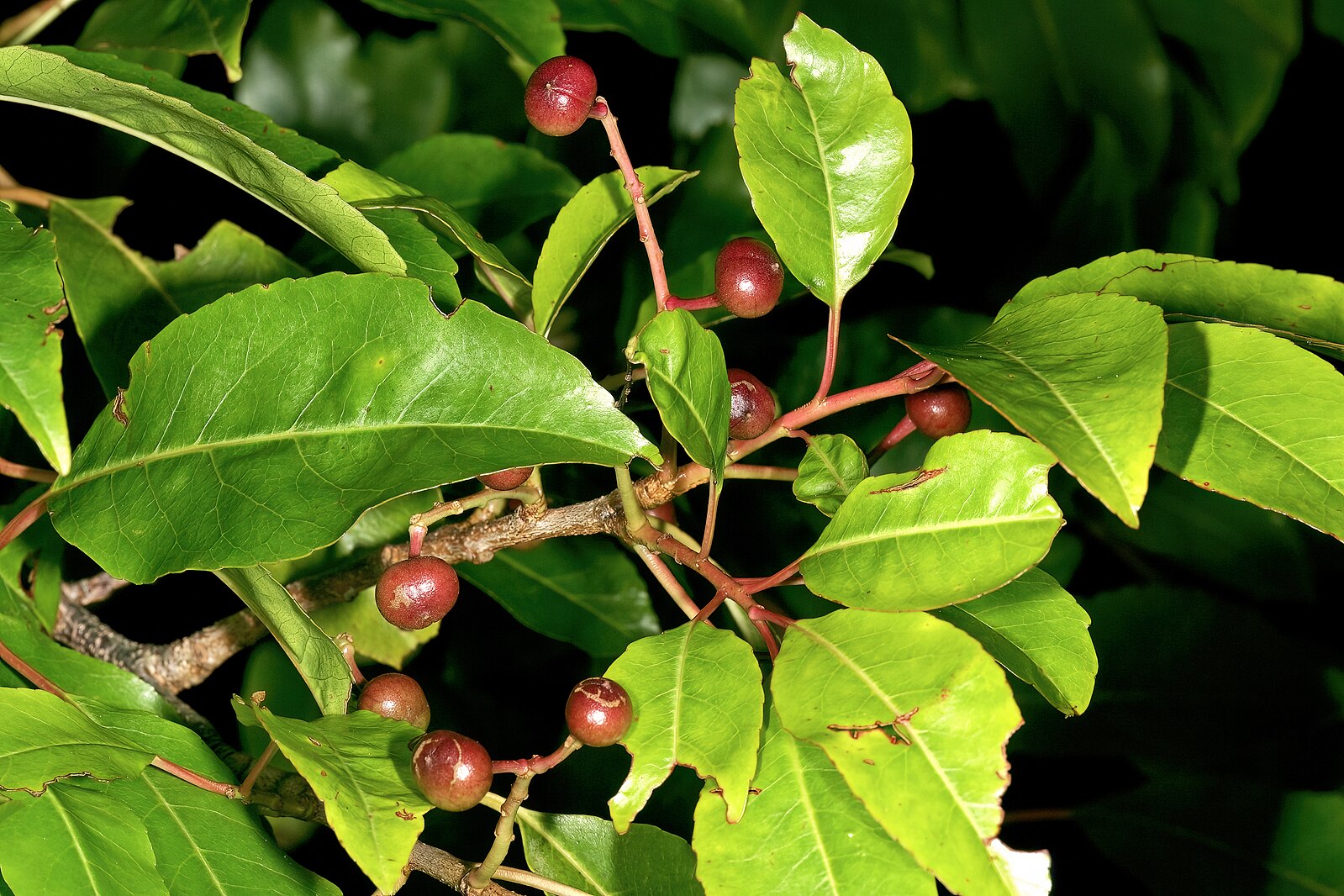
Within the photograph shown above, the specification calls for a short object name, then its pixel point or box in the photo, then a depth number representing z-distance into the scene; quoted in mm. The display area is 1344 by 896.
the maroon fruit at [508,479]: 510
